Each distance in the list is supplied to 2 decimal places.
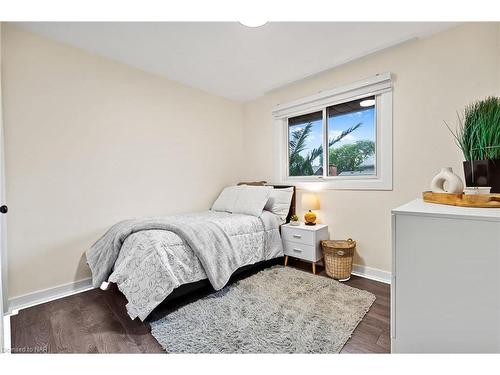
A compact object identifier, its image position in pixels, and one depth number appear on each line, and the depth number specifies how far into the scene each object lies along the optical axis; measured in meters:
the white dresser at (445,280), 0.82
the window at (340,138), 2.25
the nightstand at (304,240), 2.38
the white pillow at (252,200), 2.65
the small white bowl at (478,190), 1.08
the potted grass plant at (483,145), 1.11
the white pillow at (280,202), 2.84
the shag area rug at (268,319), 1.33
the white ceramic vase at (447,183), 1.17
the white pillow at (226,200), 2.90
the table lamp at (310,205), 2.62
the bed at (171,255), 1.57
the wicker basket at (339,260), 2.23
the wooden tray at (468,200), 0.98
